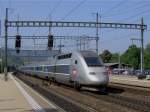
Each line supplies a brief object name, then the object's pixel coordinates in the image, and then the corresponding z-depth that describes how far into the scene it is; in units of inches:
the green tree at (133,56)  7097.4
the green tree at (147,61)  6795.3
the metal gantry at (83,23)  2600.9
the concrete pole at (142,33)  2704.2
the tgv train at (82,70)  1310.3
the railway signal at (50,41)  2347.8
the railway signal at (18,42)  2364.7
